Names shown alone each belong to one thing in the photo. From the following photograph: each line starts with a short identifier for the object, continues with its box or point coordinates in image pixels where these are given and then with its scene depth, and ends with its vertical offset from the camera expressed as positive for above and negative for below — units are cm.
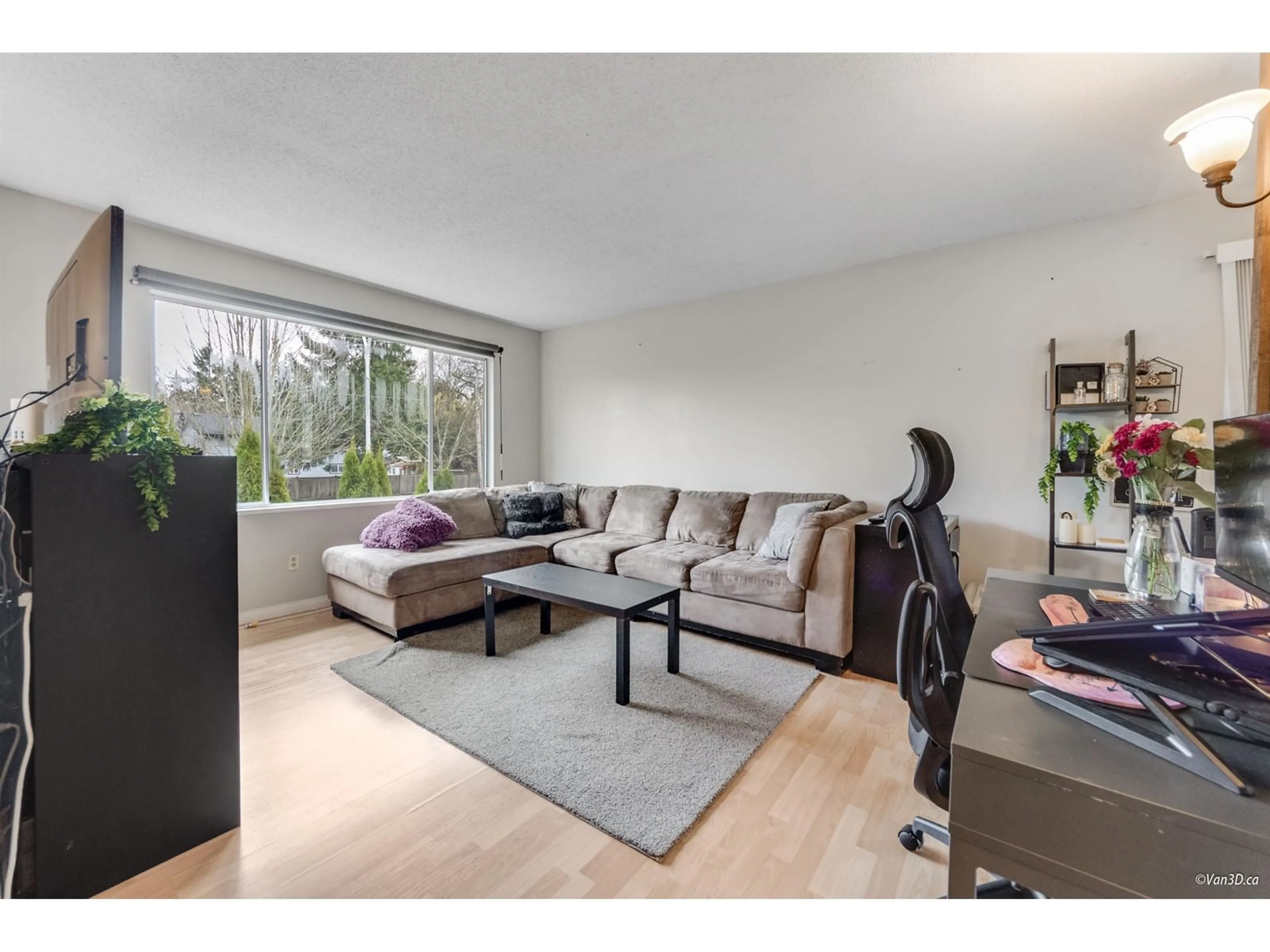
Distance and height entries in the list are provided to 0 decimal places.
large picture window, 319 +54
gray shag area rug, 165 -105
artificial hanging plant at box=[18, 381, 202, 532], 125 +10
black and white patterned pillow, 450 -21
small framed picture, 261 -11
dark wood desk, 55 -42
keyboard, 115 -34
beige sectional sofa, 262 -57
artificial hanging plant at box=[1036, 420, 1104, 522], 252 +9
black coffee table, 222 -61
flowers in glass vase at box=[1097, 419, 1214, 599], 122 -3
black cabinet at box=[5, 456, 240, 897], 119 -52
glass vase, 129 -22
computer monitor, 90 -6
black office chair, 114 -40
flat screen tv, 136 +48
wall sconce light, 135 +97
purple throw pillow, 337 -38
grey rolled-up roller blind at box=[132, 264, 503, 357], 292 +116
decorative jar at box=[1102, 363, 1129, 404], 257 +45
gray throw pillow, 311 -36
